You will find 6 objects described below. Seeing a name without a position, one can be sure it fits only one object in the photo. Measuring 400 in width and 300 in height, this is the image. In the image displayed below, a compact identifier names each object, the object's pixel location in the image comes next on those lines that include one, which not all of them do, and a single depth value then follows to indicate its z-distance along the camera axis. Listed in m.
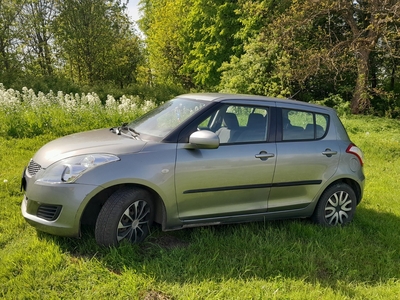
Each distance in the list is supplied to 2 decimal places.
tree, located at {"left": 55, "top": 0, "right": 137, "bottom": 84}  21.34
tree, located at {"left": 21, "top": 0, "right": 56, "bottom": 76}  21.66
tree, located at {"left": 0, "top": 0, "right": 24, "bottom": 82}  20.20
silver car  3.30
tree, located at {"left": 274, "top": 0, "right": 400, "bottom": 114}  13.84
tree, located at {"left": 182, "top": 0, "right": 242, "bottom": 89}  20.89
